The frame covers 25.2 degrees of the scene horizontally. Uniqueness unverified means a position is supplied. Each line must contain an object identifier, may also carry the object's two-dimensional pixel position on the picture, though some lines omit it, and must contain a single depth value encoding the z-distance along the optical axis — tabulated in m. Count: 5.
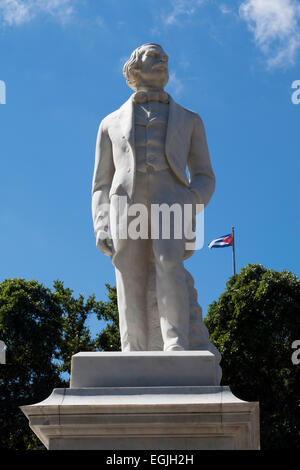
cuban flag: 36.16
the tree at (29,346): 25.45
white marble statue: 7.43
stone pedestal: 5.96
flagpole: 35.43
